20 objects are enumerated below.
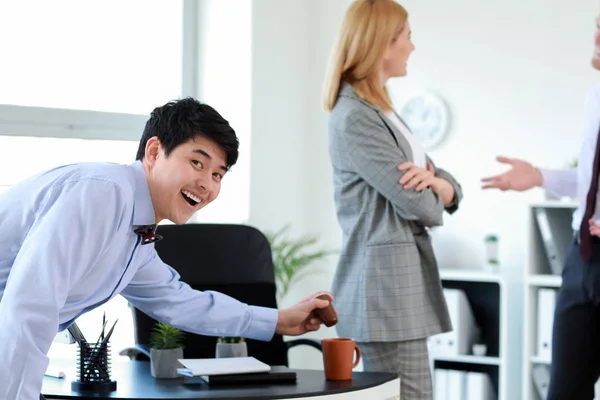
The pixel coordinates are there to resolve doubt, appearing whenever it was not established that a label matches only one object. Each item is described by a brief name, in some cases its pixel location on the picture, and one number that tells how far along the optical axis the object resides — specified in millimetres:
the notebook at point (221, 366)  2008
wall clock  4598
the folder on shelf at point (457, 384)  4195
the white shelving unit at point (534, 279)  3963
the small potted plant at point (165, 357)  2076
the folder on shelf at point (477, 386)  4156
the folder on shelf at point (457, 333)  4207
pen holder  1897
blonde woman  2535
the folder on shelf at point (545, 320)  3953
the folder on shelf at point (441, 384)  4238
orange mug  2025
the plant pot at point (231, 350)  2363
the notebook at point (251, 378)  1990
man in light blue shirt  1556
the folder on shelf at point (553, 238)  3947
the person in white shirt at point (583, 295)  2682
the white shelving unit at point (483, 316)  4203
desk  1835
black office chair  2812
